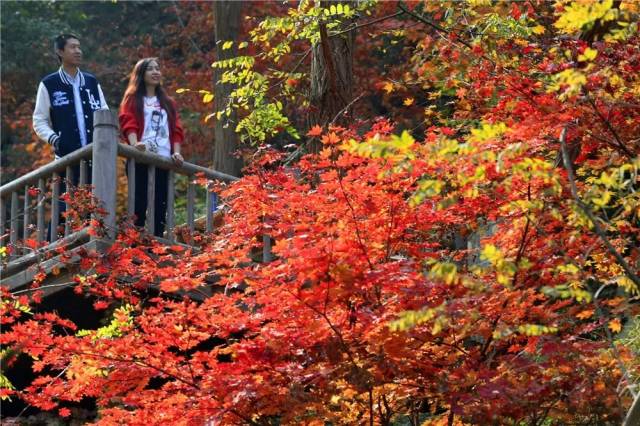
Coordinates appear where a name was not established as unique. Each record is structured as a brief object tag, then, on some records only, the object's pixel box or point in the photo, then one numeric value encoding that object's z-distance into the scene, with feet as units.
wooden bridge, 54.03
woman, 58.13
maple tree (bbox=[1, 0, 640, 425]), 36.22
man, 59.67
